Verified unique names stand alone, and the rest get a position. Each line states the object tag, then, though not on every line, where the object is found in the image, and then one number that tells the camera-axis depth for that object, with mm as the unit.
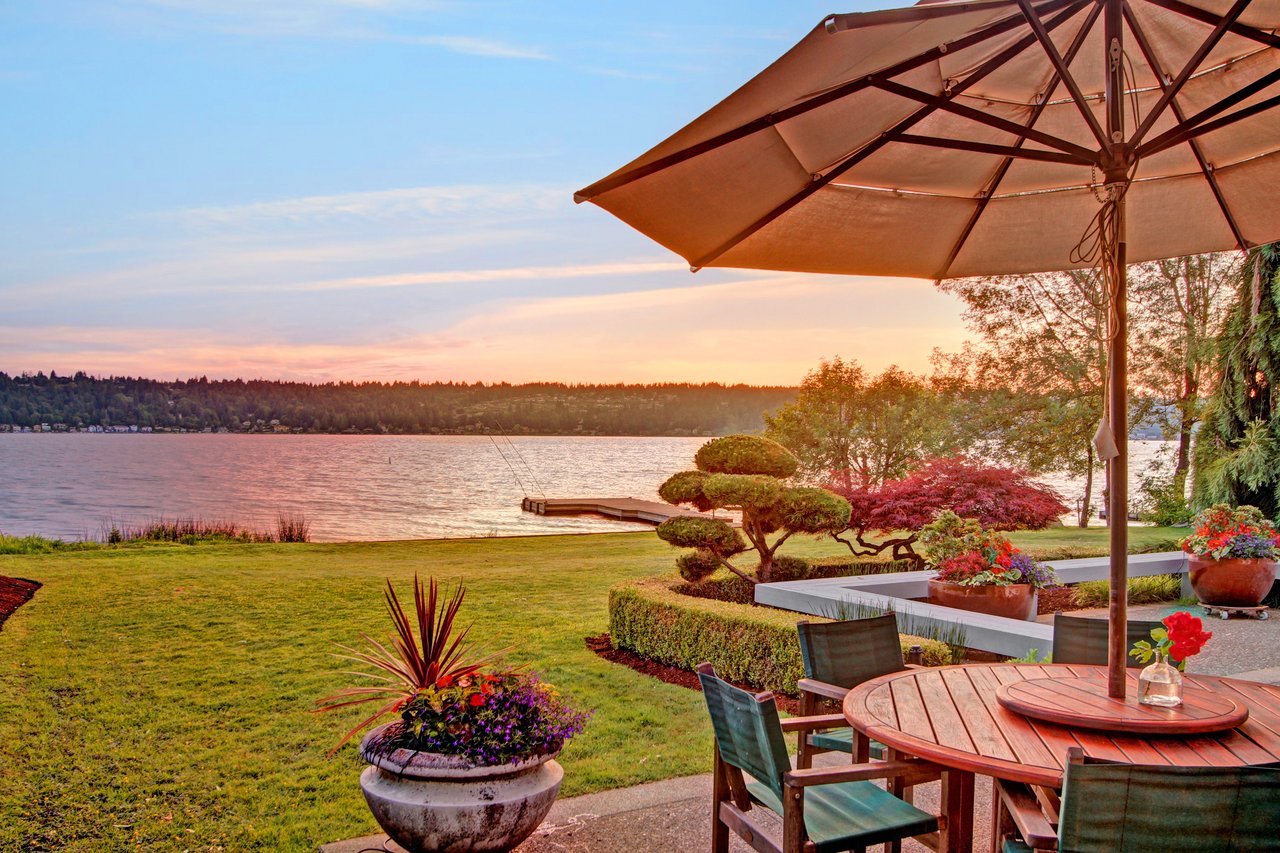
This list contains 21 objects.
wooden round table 2361
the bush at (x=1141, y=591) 9797
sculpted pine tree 8953
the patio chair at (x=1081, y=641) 3881
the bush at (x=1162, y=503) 18469
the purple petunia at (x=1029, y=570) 7832
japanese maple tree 10961
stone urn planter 3250
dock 30358
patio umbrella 2736
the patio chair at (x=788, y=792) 2492
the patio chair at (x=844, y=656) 3586
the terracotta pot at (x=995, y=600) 7613
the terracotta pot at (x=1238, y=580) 9375
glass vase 2680
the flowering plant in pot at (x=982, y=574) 7633
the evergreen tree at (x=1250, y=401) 11258
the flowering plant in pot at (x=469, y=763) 3262
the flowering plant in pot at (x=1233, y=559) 9391
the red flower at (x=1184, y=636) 2588
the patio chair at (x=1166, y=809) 1908
